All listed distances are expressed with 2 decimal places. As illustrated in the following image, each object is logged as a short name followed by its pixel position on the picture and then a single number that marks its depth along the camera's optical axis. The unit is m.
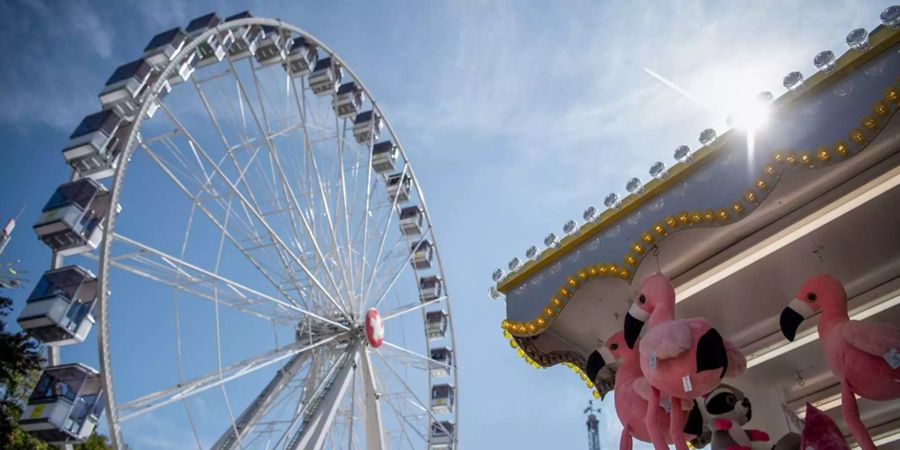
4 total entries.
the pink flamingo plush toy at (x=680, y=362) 4.21
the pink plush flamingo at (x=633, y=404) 4.86
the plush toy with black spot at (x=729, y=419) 4.93
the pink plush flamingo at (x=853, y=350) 3.99
